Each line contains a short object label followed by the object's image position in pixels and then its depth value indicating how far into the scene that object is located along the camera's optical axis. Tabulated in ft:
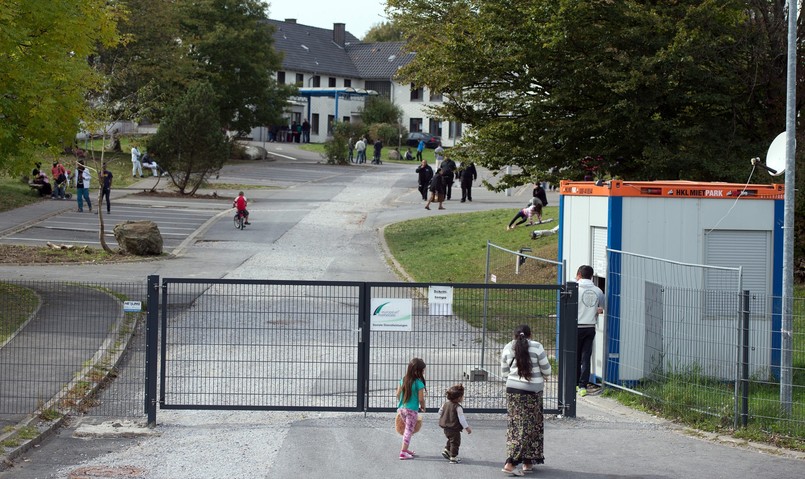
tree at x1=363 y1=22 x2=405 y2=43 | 383.08
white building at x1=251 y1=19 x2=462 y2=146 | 268.82
